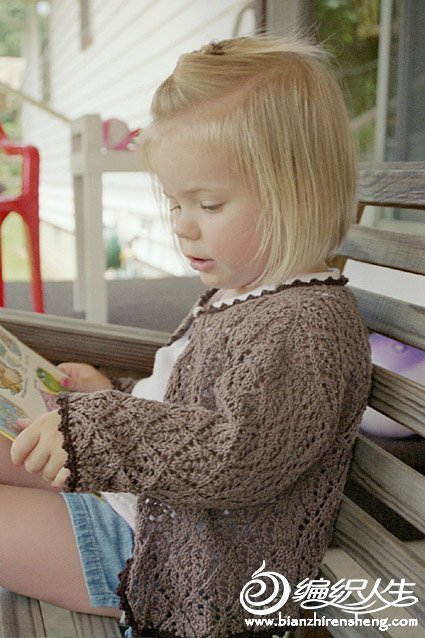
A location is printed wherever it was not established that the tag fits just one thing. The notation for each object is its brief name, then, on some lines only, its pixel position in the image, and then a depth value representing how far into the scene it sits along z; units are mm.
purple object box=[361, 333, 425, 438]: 1290
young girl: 842
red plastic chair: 3191
